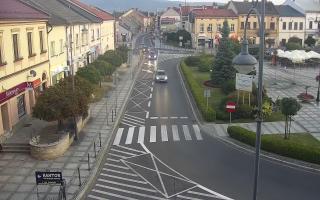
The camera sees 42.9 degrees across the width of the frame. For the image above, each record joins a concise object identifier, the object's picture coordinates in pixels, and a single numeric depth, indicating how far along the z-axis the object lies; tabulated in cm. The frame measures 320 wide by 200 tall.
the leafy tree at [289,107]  2694
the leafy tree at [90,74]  4076
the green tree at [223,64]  4603
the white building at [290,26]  9138
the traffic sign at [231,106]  3077
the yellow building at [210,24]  9081
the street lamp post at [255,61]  1214
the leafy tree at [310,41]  8488
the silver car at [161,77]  5272
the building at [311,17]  9144
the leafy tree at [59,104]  2572
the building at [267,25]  9044
